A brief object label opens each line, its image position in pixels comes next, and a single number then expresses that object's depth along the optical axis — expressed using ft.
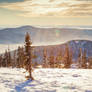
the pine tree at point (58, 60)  258.33
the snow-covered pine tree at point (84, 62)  257.69
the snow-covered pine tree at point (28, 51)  95.44
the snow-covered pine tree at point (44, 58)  257.28
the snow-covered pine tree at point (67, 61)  240.53
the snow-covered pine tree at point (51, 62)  253.03
